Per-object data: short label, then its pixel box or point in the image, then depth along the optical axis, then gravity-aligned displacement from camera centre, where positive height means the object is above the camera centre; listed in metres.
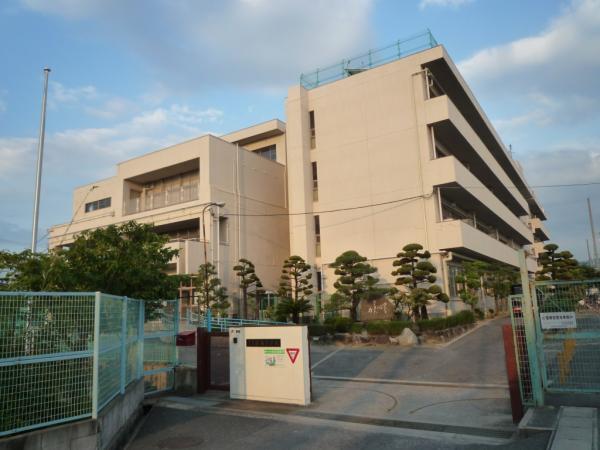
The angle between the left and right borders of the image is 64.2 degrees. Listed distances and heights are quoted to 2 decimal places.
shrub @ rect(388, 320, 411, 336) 18.90 -0.86
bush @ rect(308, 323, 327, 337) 20.70 -0.95
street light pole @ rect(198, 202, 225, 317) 25.29 +3.85
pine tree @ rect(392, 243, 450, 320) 20.11 +1.03
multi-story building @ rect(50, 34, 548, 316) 25.19 +7.70
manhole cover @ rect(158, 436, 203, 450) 7.11 -1.94
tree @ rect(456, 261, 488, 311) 24.46 +1.11
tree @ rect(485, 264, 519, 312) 28.42 +1.30
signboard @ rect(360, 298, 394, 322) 23.08 -0.19
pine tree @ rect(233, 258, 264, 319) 26.92 +1.70
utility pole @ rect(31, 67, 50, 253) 14.05 +4.19
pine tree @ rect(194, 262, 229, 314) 25.33 +1.16
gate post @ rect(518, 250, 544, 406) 7.54 -0.57
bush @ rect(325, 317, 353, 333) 20.45 -0.77
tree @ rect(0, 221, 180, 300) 7.99 +0.94
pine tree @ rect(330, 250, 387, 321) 21.92 +1.01
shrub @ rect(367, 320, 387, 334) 19.17 -0.86
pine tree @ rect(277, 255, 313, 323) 23.88 +1.02
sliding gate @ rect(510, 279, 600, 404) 7.52 -0.53
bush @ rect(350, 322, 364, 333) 19.92 -0.87
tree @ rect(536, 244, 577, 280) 29.83 +2.07
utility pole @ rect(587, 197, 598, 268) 54.02 +6.06
